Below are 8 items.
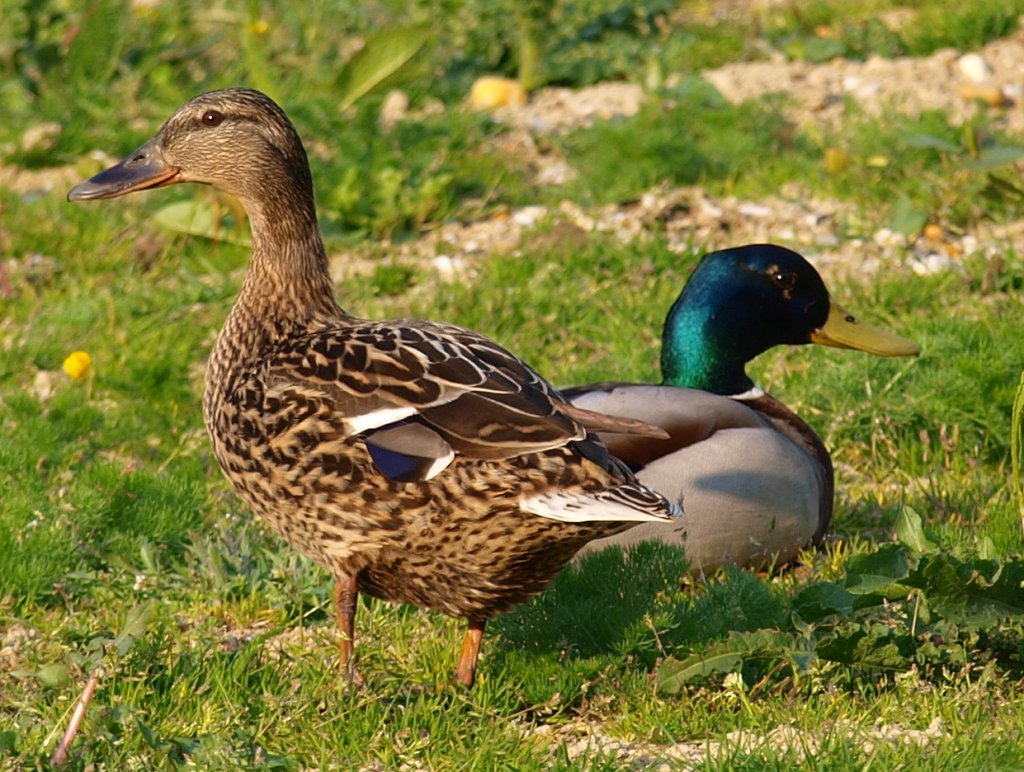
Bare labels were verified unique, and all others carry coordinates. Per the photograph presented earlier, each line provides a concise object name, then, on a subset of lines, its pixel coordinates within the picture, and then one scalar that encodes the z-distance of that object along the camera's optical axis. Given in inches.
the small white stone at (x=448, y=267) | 533.3
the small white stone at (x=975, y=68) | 652.1
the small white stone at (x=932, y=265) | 513.3
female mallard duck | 280.5
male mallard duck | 373.4
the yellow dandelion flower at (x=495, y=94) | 655.1
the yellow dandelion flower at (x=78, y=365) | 455.2
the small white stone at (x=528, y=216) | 566.0
